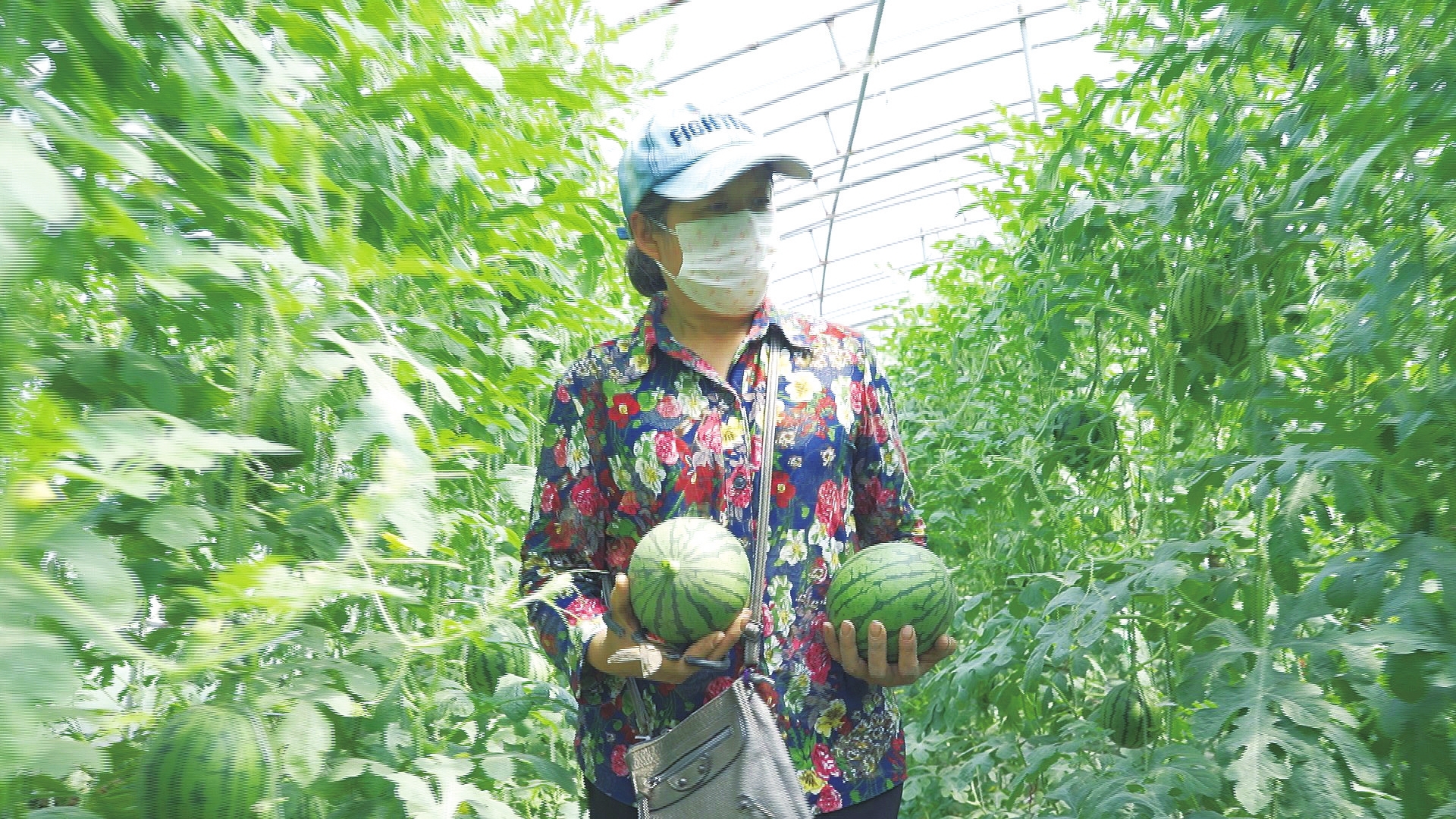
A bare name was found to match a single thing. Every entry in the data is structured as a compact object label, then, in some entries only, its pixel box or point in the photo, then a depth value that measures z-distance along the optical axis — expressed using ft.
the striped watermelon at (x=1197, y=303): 7.47
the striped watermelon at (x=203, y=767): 3.72
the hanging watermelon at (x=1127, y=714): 9.05
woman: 6.24
